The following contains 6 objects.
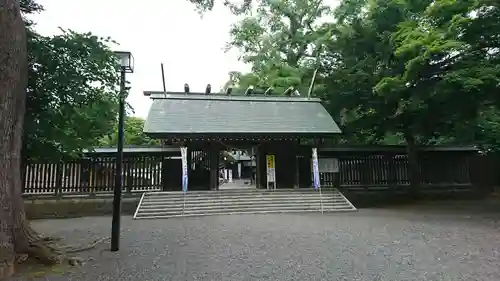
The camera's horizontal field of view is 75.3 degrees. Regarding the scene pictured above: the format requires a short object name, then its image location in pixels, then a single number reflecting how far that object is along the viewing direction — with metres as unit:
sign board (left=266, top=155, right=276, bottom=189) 14.02
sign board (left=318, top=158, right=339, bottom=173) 13.58
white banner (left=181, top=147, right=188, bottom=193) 11.96
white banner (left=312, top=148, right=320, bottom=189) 12.12
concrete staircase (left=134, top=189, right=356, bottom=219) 11.23
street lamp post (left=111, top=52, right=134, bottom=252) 5.72
